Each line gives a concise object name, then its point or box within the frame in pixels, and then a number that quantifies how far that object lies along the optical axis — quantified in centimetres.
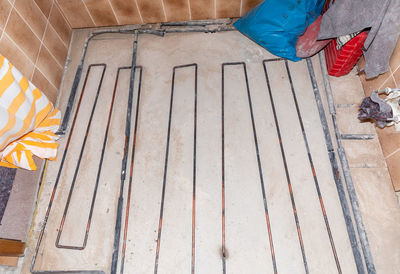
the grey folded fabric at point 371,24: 125
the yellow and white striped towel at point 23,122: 130
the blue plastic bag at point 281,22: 167
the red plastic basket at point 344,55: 148
